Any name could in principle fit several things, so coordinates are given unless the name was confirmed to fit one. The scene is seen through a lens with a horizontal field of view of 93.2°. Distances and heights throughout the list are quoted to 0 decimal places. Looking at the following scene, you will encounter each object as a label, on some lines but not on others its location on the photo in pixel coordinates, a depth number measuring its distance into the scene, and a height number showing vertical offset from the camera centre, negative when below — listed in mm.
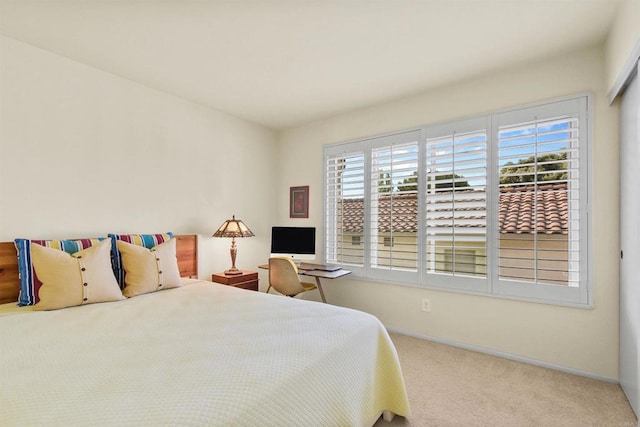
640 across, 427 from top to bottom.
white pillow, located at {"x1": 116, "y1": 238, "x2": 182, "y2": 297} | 2342 -443
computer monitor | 3633 -333
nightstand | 3244 -716
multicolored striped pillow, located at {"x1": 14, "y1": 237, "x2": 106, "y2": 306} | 2029 -430
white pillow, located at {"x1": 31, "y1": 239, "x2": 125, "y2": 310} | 1952 -435
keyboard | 3370 -595
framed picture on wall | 4031 +177
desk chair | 3164 -655
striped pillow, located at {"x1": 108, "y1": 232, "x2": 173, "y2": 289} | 2430 -247
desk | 3050 -605
